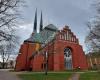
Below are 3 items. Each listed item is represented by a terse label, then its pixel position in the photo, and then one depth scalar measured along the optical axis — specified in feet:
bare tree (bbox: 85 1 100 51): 25.27
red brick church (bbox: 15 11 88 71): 68.43
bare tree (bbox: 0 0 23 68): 18.61
